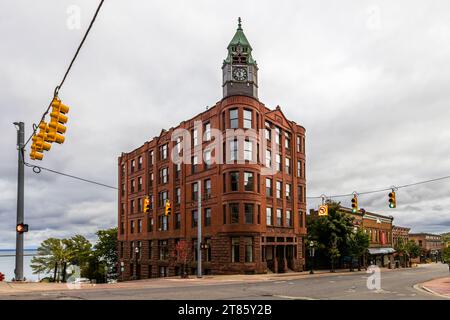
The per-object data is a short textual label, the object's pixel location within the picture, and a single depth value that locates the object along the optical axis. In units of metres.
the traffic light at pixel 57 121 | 14.34
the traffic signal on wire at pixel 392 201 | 31.64
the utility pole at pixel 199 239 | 36.78
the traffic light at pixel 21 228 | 24.06
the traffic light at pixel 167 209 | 31.62
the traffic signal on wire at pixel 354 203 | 33.34
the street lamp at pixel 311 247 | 47.36
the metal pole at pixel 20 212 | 24.33
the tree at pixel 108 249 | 79.49
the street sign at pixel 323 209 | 43.51
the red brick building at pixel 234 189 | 43.88
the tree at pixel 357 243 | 52.59
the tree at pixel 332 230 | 51.78
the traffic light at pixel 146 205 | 31.14
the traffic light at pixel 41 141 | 15.75
